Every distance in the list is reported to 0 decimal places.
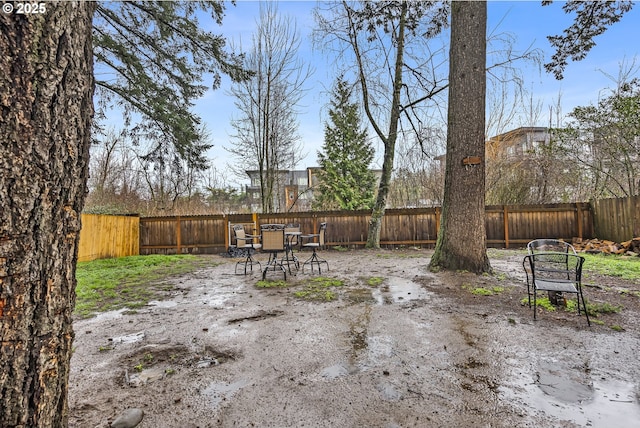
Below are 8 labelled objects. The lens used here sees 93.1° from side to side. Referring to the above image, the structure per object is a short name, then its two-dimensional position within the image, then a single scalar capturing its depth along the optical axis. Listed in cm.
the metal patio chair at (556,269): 272
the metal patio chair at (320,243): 565
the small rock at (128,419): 151
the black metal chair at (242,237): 570
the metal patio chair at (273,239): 497
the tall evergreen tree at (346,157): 1495
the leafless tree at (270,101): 1132
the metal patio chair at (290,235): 555
